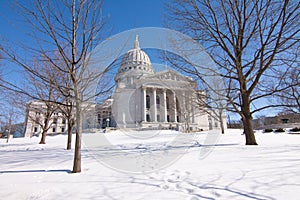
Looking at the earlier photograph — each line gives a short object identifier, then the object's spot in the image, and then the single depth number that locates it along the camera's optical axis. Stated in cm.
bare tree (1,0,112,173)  489
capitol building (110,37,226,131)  4897
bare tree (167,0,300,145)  662
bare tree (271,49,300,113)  631
